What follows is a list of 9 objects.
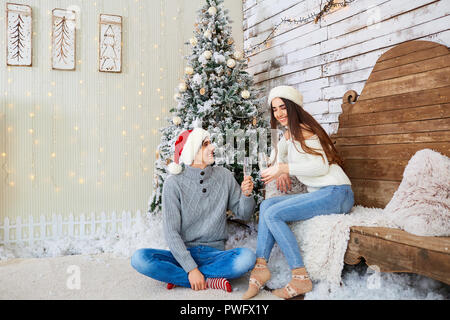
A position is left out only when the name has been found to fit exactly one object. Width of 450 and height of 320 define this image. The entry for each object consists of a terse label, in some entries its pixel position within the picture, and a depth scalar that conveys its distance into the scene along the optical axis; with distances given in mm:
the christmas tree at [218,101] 3055
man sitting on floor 2018
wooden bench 1799
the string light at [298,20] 3037
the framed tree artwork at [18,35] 3447
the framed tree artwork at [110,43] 3762
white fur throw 1877
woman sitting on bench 1997
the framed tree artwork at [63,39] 3594
